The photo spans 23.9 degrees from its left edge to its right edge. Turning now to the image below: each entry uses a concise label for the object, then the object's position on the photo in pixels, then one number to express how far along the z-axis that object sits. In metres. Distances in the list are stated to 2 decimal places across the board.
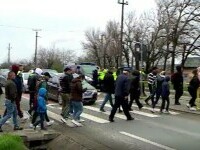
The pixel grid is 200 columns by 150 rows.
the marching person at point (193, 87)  18.26
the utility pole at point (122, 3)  45.79
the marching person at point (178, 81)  19.61
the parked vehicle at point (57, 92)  20.41
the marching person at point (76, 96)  13.79
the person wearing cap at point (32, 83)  16.11
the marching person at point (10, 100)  11.84
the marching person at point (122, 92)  14.48
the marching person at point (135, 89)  17.66
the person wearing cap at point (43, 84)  12.60
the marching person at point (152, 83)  18.14
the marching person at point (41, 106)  12.27
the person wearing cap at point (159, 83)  17.49
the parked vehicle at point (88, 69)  32.91
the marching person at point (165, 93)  16.83
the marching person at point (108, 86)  17.12
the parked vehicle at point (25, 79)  27.23
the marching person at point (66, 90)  14.10
